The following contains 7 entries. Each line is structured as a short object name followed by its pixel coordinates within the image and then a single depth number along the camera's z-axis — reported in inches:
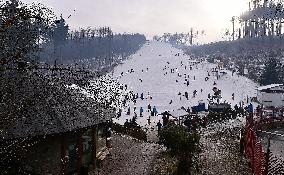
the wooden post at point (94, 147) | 736.3
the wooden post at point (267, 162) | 438.3
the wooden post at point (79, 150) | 687.1
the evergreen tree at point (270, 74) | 2413.3
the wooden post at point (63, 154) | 645.9
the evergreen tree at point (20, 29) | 163.0
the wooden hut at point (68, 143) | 599.5
